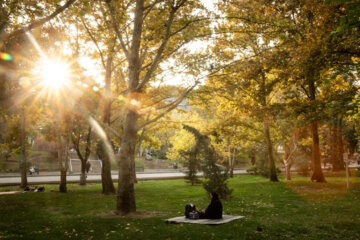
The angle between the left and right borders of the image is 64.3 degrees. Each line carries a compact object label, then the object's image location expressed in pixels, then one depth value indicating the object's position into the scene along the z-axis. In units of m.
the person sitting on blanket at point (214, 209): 8.87
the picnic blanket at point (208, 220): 8.47
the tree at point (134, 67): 11.17
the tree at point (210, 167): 13.80
